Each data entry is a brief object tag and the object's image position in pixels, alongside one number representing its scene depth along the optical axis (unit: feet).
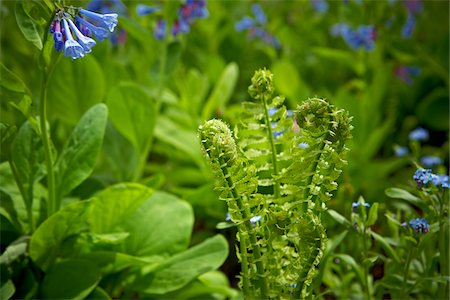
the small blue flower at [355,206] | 1.98
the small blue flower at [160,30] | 2.71
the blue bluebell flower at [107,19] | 1.79
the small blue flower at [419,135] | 2.62
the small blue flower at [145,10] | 2.72
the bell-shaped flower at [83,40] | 1.78
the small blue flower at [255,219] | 1.90
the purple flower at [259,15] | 3.61
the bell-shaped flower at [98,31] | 1.81
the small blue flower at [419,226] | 1.91
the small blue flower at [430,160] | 2.35
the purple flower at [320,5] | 4.01
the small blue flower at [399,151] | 2.60
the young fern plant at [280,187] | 1.77
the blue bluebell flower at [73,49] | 1.75
